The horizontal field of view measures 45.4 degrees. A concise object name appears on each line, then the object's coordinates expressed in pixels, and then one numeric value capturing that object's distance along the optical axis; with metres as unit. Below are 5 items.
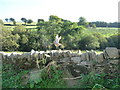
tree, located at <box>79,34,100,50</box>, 17.90
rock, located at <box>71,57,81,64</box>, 4.85
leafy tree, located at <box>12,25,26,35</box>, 19.19
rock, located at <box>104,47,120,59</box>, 4.64
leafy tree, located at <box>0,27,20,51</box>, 15.85
